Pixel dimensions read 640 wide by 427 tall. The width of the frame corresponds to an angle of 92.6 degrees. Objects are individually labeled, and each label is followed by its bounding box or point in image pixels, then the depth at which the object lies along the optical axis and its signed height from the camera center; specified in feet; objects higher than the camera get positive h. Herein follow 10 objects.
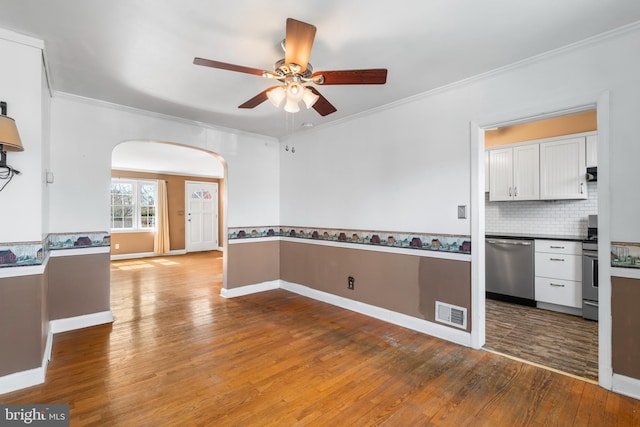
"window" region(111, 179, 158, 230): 26.50 +0.88
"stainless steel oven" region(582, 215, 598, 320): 11.33 -2.51
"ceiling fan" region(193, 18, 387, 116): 5.71 +3.03
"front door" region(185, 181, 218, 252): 30.22 -0.24
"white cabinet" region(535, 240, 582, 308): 11.93 -2.42
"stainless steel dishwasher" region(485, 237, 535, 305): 13.10 -2.54
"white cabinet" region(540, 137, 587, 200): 12.67 +1.83
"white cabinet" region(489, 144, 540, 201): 13.79 +1.85
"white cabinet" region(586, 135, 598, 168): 12.31 +2.47
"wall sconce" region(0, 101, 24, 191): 6.50 +1.58
